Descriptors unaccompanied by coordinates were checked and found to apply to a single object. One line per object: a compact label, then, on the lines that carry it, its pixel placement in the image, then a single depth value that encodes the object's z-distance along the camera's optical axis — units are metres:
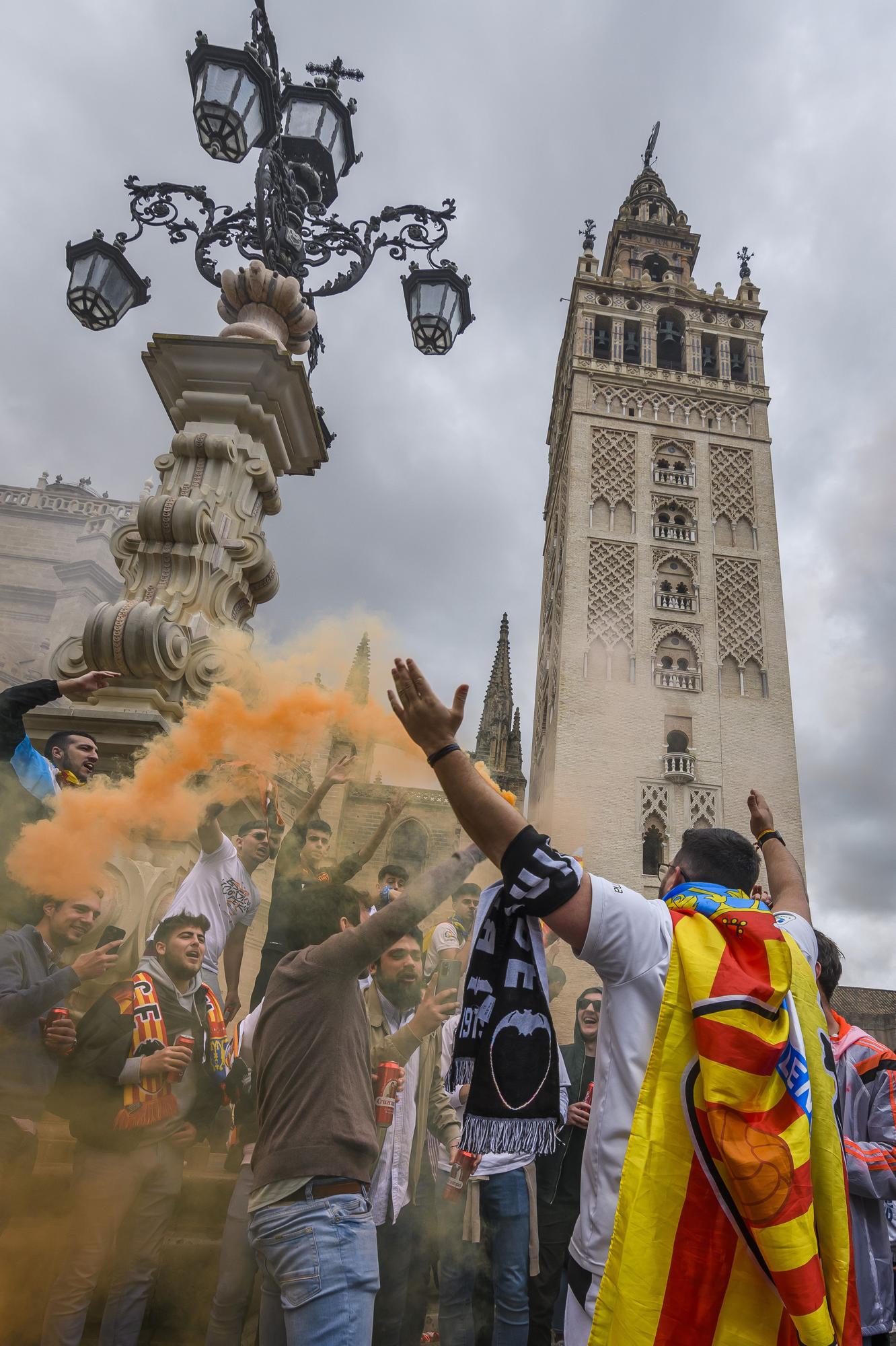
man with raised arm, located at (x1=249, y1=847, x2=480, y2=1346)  1.96
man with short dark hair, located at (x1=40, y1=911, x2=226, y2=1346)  2.65
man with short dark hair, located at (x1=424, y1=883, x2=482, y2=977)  4.33
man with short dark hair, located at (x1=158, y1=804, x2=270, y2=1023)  3.31
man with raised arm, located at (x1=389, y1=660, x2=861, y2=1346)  1.45
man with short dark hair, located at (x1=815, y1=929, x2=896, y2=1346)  2.63
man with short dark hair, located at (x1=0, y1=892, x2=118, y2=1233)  2.61
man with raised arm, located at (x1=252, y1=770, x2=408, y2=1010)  3.14
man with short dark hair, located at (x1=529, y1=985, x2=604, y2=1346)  3.69
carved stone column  3.77
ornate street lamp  4.79
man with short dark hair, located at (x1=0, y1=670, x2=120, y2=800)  2.78
